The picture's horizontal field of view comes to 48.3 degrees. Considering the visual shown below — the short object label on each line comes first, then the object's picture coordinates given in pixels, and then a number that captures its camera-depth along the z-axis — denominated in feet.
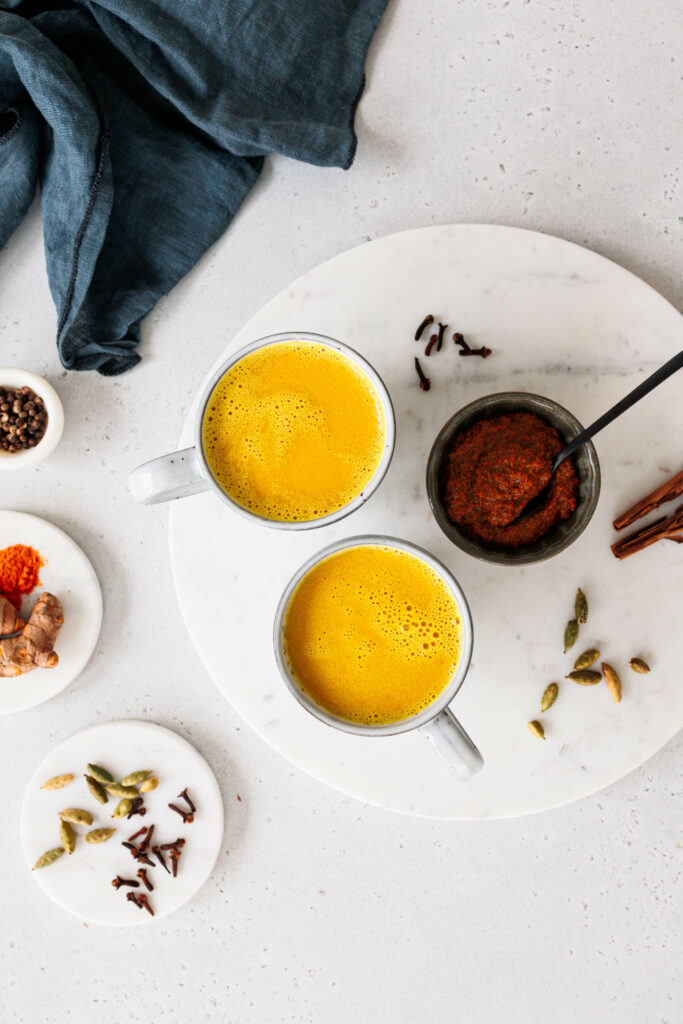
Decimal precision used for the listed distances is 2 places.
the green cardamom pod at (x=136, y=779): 3.87
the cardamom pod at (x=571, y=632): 3.42
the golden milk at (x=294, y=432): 3.08
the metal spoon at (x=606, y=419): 2.30
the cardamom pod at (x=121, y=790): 3.86
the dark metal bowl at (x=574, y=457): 3.01
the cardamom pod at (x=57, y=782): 3.89
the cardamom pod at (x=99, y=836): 3.89
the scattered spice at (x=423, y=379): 3.41
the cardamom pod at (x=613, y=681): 3.43
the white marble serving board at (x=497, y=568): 3.40
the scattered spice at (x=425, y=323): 3.41
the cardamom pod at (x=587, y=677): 3.44
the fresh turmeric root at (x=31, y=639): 3.75
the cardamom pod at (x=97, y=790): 3.86
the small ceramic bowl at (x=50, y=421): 3.74
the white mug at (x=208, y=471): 2.96
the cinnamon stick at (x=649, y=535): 3.30
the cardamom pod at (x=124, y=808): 3.86
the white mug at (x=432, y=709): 2.89
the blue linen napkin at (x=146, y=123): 3.53
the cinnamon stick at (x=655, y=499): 3.30
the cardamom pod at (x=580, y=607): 3.40
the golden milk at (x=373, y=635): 3.06
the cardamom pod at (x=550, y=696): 3.45
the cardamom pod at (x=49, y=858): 3.92
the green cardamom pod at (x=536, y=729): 3.46
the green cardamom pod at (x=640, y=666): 3.41
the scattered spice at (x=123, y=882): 3.91
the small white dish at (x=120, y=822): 3.89
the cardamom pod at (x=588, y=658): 3.43
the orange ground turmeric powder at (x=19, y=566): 3.87
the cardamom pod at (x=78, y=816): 3.89
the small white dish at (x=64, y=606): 3.86
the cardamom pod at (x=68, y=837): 3.90
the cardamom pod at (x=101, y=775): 3.88
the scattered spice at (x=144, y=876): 3.90
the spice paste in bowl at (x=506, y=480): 2.98
